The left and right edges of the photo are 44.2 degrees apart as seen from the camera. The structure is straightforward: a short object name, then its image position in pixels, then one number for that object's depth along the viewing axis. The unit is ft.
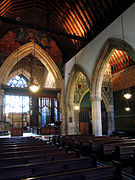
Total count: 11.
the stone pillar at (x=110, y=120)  46.32
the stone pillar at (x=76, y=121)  45.34
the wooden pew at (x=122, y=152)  12.50
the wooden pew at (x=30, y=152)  10.56
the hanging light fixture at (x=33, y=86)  23.34
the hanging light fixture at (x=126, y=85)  41.20
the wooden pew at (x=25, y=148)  12.63
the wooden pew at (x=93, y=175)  5.97
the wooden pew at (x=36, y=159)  8.64
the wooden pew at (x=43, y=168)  6.83
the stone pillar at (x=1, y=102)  36.96
